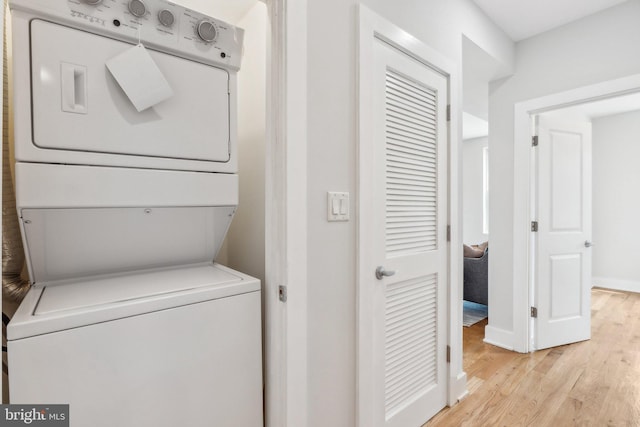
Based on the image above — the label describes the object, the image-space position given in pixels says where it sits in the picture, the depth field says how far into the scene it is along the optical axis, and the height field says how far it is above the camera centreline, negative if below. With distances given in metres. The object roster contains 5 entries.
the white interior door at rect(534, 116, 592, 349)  2.66 -0.23
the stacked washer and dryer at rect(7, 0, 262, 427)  0.80 -0.01
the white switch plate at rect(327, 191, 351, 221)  1.30 +0.01
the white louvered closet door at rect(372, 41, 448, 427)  1.51 -0.14
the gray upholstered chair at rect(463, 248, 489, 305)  3.51 -0.79
